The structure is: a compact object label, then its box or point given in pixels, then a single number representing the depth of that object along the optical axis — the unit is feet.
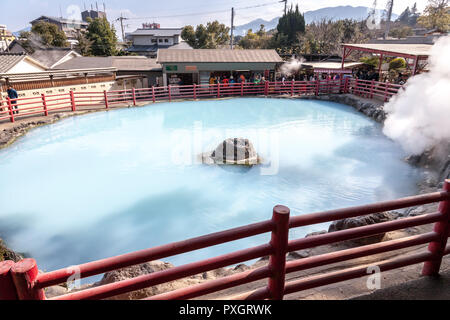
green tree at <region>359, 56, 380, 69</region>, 73.67
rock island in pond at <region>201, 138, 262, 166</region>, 28.14
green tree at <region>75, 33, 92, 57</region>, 107.76
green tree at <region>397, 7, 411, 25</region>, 328.47
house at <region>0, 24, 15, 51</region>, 143.95
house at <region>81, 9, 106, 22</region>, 353.61
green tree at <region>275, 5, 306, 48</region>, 135.00
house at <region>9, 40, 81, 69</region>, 72.73
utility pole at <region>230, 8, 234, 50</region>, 106.52
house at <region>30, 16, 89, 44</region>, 214.48
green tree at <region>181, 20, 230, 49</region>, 130.72
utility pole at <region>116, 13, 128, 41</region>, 176.55
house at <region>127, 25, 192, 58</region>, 128.67
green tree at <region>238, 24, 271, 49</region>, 143.20
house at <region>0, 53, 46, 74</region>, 47.87
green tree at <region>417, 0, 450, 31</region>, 122.44
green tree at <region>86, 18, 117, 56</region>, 109.09
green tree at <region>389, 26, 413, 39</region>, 176.45
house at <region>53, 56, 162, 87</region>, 67.15
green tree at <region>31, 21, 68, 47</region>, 106.42
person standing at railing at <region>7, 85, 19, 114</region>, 42.09
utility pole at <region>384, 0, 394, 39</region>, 119.14
